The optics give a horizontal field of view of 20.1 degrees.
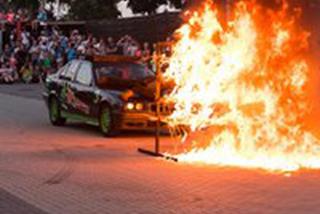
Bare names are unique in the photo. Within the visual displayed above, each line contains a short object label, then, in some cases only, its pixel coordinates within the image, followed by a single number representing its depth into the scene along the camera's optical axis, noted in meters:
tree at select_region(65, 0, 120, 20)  54.34
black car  16.12
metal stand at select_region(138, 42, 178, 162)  13.57
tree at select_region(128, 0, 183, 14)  46.31
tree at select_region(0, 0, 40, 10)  54.28
